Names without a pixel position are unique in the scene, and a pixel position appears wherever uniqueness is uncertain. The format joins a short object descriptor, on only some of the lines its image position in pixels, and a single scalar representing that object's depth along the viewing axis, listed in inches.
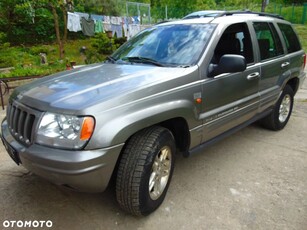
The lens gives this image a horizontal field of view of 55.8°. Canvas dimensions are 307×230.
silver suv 84.0
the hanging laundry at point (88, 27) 576.9
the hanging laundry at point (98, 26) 590.2
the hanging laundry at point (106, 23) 595.8
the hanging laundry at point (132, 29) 613.9
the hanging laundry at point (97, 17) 585.4
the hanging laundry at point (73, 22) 550.2
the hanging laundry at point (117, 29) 594.2
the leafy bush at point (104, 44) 522.0
